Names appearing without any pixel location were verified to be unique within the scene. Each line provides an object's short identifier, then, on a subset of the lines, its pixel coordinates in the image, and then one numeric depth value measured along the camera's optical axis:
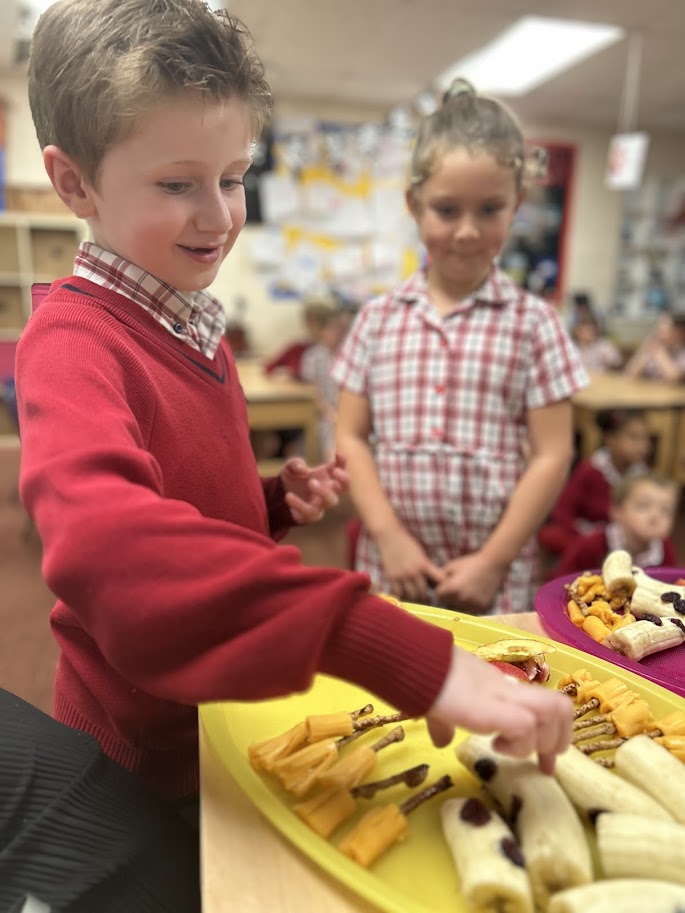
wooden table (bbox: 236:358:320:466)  3.29
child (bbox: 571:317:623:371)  4.73
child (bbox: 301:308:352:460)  3.64
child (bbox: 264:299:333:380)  3.96
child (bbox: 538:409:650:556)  2.53
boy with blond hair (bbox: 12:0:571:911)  0.41
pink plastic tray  0.66
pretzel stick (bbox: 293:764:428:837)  0.46
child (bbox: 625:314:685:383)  4.02
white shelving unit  4.93
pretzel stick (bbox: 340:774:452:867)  0.44
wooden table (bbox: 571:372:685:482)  3.24
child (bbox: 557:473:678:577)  2.01
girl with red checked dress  1.10
